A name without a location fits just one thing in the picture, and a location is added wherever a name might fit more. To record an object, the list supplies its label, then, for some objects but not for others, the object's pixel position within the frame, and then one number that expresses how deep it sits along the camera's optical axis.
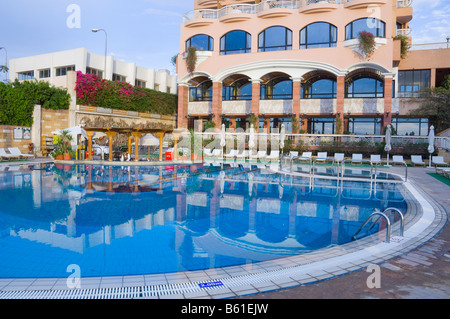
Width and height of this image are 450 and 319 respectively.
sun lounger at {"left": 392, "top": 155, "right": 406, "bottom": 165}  17.81
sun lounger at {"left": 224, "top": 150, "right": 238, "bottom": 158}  22.92
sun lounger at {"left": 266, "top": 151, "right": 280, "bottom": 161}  22.31
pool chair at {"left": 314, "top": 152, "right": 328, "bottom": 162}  19.54
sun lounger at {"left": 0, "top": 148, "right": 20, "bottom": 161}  19.62
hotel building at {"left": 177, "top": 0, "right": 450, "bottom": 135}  25.91
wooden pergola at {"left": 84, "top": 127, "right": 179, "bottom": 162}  20.52
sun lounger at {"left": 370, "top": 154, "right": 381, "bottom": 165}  17.38
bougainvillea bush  28.18
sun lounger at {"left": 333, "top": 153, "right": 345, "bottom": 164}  17.76
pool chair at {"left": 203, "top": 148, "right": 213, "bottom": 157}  24.06
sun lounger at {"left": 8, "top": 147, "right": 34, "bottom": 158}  20.36
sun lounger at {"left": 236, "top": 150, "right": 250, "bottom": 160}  22.86
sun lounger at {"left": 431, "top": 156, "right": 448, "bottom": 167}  17.55
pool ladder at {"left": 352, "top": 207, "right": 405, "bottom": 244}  4.98
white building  36.53
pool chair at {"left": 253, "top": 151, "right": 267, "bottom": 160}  22.75
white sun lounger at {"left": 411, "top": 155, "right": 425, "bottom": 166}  19.19
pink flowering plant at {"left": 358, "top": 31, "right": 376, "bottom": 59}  24.69
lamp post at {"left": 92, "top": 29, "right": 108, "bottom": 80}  34.13
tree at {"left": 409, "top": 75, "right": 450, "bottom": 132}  24.69
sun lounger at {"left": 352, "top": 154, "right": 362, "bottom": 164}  18.39
